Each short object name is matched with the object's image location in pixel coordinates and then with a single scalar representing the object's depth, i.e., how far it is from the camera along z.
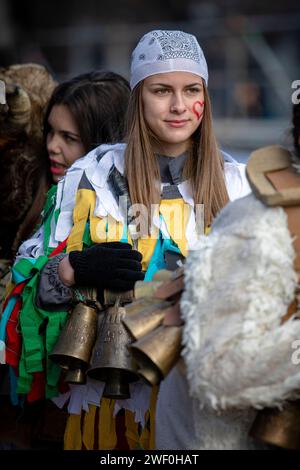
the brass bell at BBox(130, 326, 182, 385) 3.61
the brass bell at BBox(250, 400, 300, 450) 3.56
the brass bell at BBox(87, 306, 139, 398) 5.06
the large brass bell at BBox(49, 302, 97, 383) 5.11
